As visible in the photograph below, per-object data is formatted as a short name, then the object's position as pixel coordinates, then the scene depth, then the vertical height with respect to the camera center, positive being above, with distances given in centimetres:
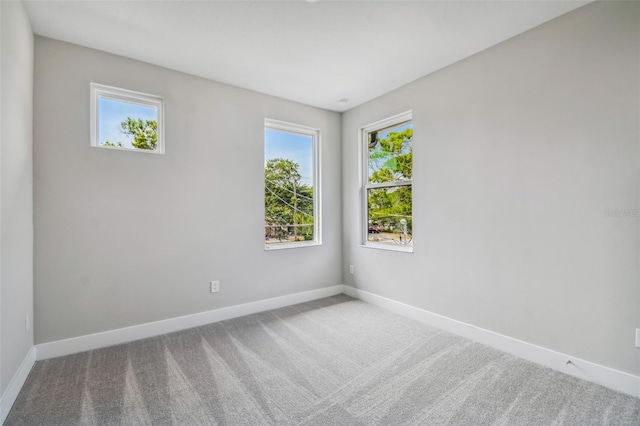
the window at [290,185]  362 +38
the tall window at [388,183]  338 +37
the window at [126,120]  259 +90
